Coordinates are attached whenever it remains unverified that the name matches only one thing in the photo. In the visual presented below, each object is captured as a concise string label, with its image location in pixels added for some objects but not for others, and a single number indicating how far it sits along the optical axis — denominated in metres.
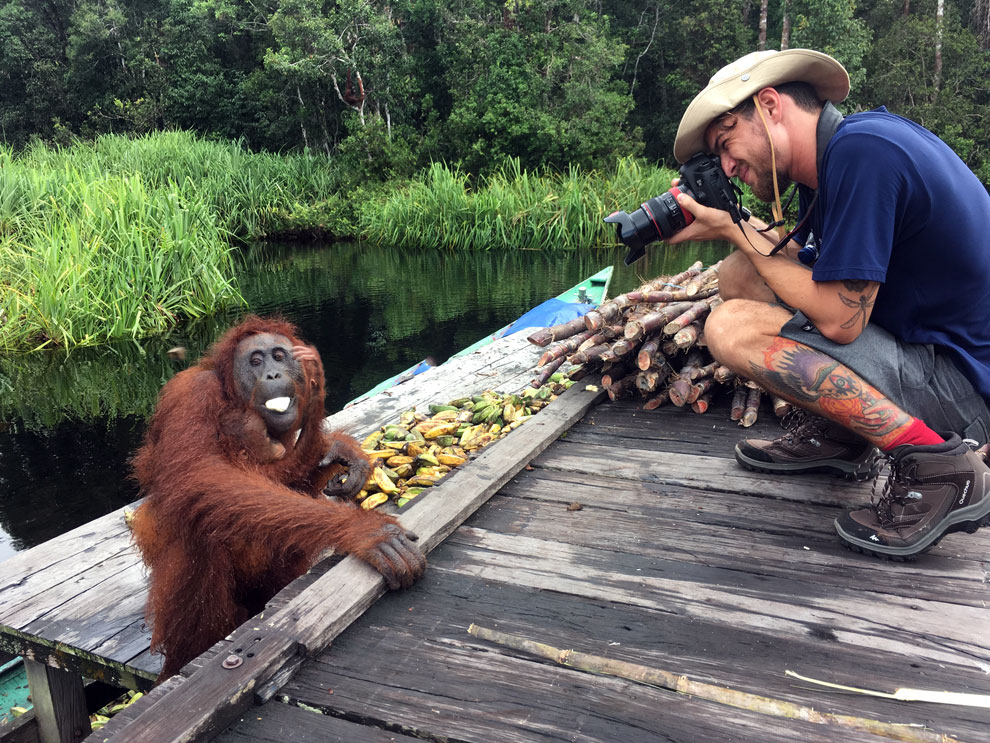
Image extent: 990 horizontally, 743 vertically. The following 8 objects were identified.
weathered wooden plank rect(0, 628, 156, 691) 2.43
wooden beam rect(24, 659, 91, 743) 2.83
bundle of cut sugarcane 3.55
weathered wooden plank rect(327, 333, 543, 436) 4.76
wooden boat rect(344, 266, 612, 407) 6.33
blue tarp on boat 7.38
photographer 2.06
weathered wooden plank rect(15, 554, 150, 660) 2.48
